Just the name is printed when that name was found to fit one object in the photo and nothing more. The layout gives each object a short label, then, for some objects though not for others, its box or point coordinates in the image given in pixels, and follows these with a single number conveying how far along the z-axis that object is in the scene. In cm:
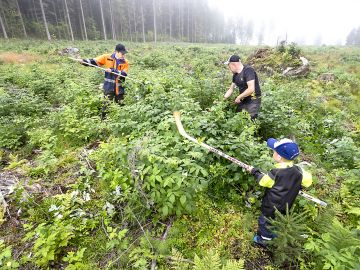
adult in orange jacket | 782
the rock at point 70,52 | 2313
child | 306
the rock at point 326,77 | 1386
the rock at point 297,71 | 1407
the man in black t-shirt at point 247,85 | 595
